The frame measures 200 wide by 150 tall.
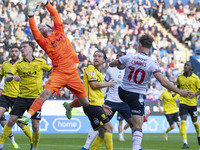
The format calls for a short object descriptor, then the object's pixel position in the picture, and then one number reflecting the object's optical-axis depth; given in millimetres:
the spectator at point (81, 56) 35495
